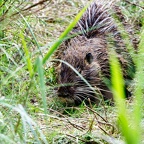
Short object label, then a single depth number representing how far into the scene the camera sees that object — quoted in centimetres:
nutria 798
